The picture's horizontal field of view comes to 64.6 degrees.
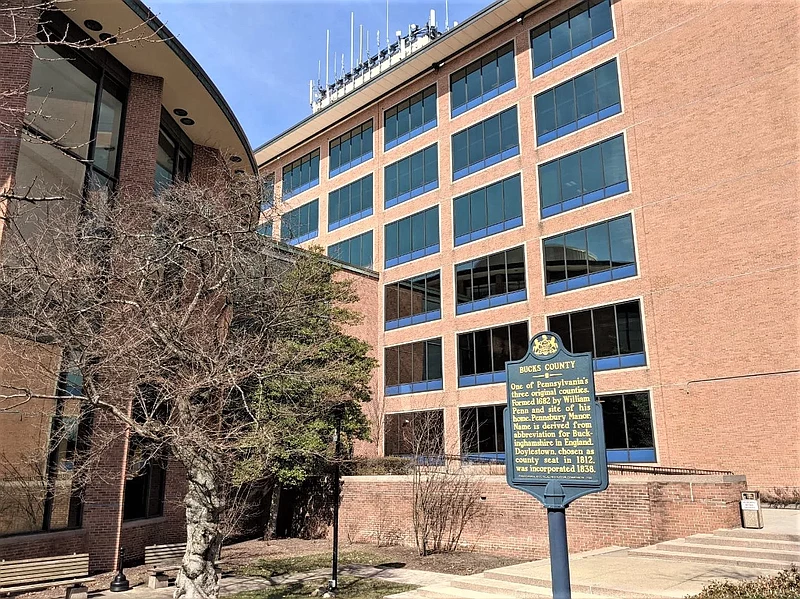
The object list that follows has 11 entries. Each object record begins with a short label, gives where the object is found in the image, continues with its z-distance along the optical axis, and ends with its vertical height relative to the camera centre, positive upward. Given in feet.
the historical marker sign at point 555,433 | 24.39 +0.51
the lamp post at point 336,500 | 41.72 -3.80
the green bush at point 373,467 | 79.71 -2.42
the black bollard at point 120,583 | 42.27 -8.72
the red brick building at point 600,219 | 74.18 +32.58
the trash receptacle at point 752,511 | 47.47 -4.88
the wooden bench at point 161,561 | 44.09 -8.20
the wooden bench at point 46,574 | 38.40 -7.63
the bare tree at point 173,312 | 31.65 +8.62
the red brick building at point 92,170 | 43.62 +21.53
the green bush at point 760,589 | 28.14 -6.47
